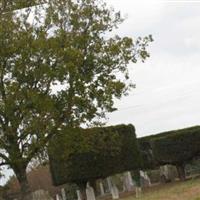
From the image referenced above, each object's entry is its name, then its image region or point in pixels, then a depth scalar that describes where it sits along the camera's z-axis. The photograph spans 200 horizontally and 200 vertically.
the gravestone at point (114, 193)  35.52
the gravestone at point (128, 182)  40.94
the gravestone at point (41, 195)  44.11
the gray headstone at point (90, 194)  34.77
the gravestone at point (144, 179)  42.13
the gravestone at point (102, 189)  44.75
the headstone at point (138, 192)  30.79
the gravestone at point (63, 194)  43.97
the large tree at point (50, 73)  24.88
